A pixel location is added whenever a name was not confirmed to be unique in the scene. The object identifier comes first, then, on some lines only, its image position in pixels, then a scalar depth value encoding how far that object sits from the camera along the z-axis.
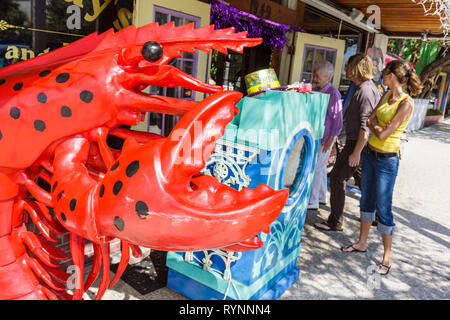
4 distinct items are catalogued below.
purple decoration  4.23
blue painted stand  2.17
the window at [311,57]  6.40
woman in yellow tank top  3.12
